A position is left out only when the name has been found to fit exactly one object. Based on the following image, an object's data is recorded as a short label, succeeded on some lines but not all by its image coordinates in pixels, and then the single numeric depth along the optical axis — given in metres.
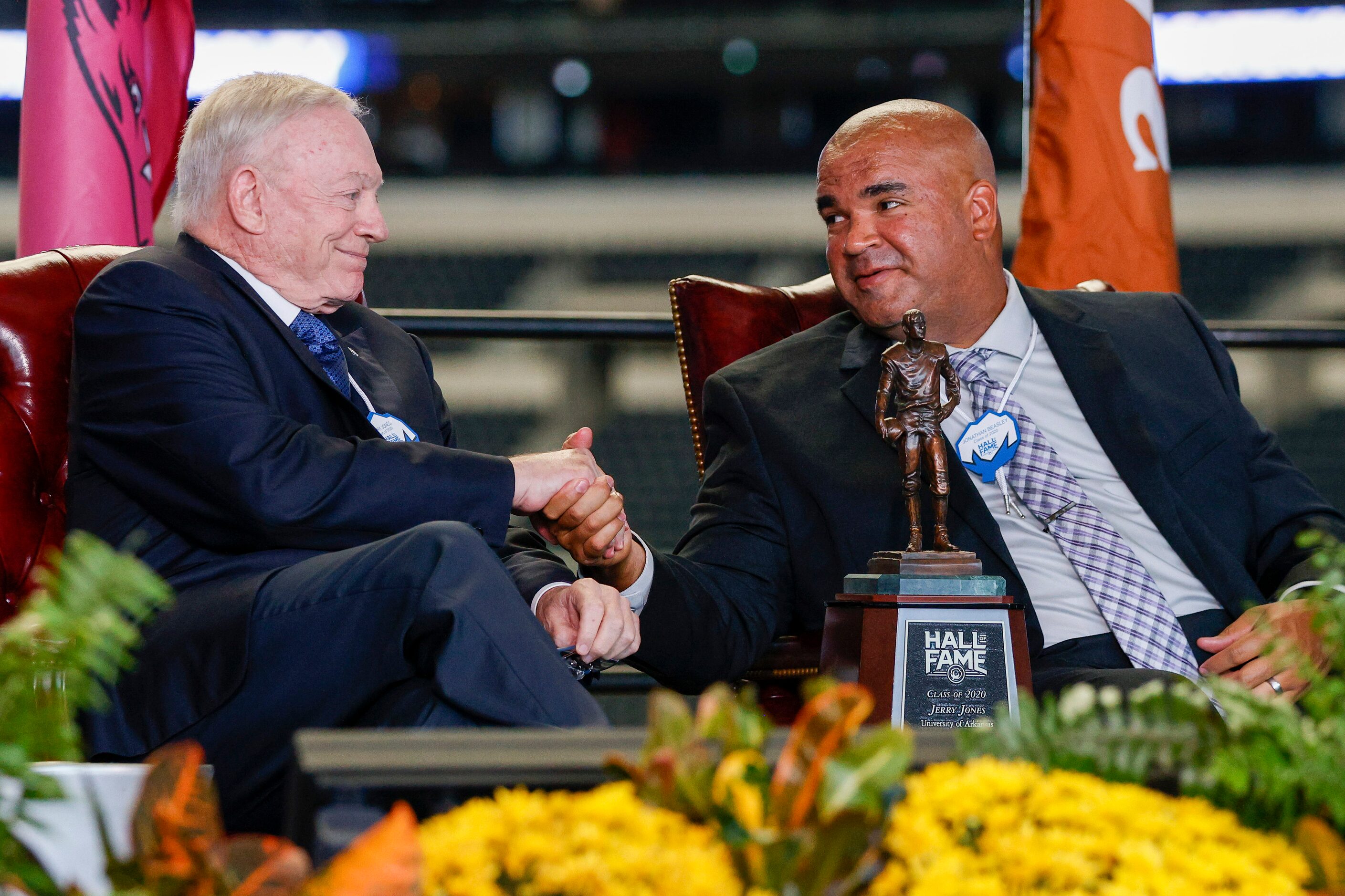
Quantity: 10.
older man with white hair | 5.88
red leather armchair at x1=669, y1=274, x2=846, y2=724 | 6.57
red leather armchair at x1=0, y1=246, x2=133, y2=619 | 6.21
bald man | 6.29
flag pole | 7.11
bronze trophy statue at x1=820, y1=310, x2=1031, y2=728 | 6.08
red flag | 6.67
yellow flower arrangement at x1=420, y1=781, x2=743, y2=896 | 3.90
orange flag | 7.02
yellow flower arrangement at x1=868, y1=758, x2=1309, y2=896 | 4.08
